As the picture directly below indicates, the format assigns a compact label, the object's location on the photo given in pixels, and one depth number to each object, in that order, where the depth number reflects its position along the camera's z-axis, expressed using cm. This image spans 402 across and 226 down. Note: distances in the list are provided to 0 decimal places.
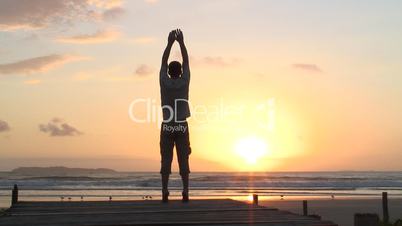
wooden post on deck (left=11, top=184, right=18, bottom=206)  1407
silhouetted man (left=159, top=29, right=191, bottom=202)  948
